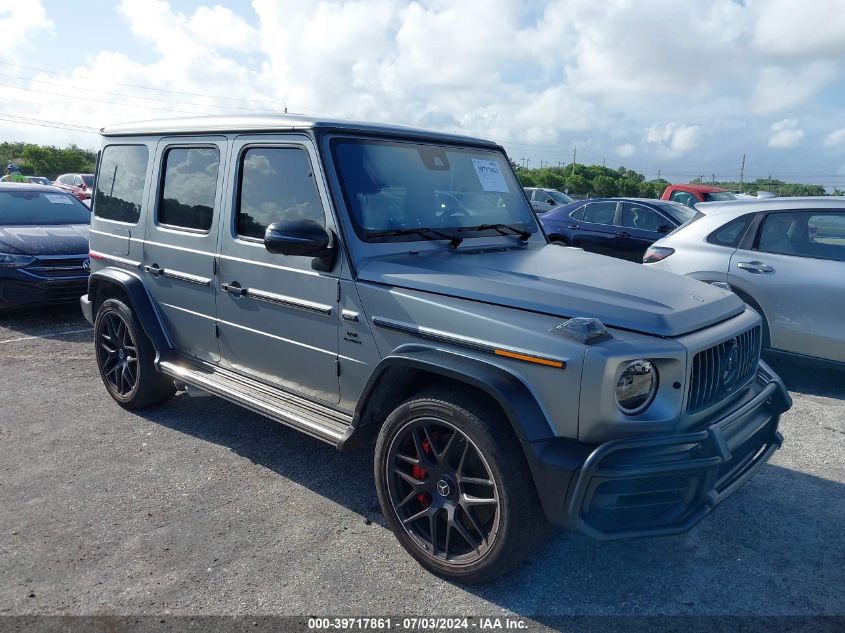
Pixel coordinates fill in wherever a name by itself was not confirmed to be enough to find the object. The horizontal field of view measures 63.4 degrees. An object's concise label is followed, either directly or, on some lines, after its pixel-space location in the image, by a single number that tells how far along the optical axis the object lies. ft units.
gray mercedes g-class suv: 8.72
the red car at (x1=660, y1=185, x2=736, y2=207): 49.85
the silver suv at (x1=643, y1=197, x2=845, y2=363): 17.98
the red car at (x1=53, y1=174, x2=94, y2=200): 80.53
